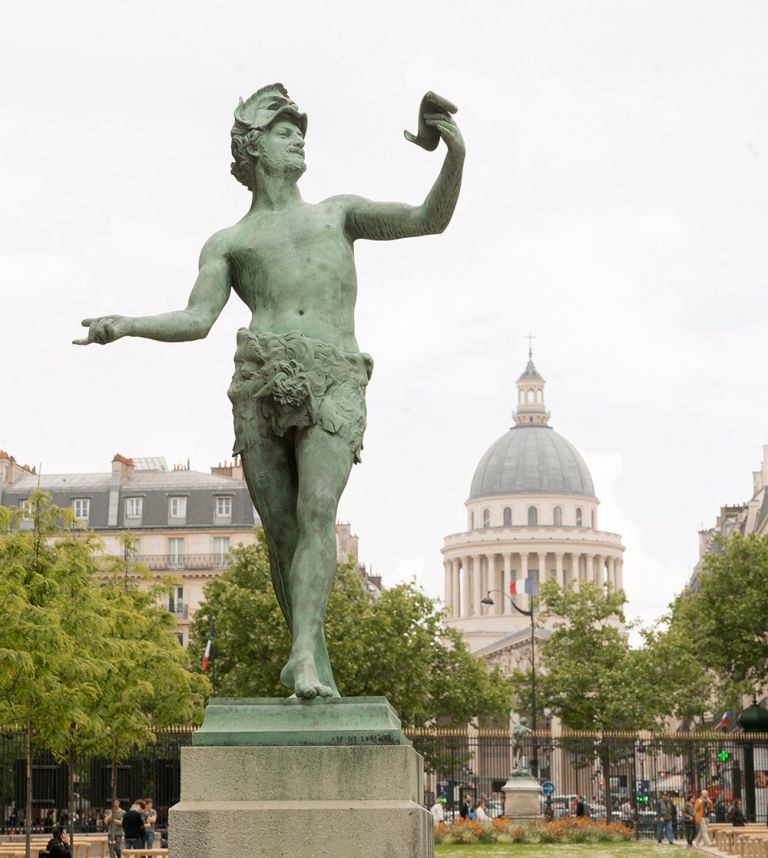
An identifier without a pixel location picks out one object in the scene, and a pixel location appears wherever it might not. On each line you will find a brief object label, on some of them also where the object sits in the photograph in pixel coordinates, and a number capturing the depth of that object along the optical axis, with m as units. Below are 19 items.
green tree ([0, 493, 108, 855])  21.17
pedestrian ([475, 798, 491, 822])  41.04
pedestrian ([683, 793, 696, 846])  39.63
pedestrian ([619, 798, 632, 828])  46.76
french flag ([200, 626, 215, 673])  46.72
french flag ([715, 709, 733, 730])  60.05
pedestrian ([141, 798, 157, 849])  27.56
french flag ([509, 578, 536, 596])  74.65
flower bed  36.19
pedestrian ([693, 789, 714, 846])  35.09
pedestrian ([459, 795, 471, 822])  41.36
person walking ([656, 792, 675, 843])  41.84
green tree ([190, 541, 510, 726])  50.91
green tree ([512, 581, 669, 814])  64.19
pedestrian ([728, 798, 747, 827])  36.16
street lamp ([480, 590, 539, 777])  47.78
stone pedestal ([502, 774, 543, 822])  44.72
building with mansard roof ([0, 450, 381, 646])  80.56
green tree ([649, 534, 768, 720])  53.72
